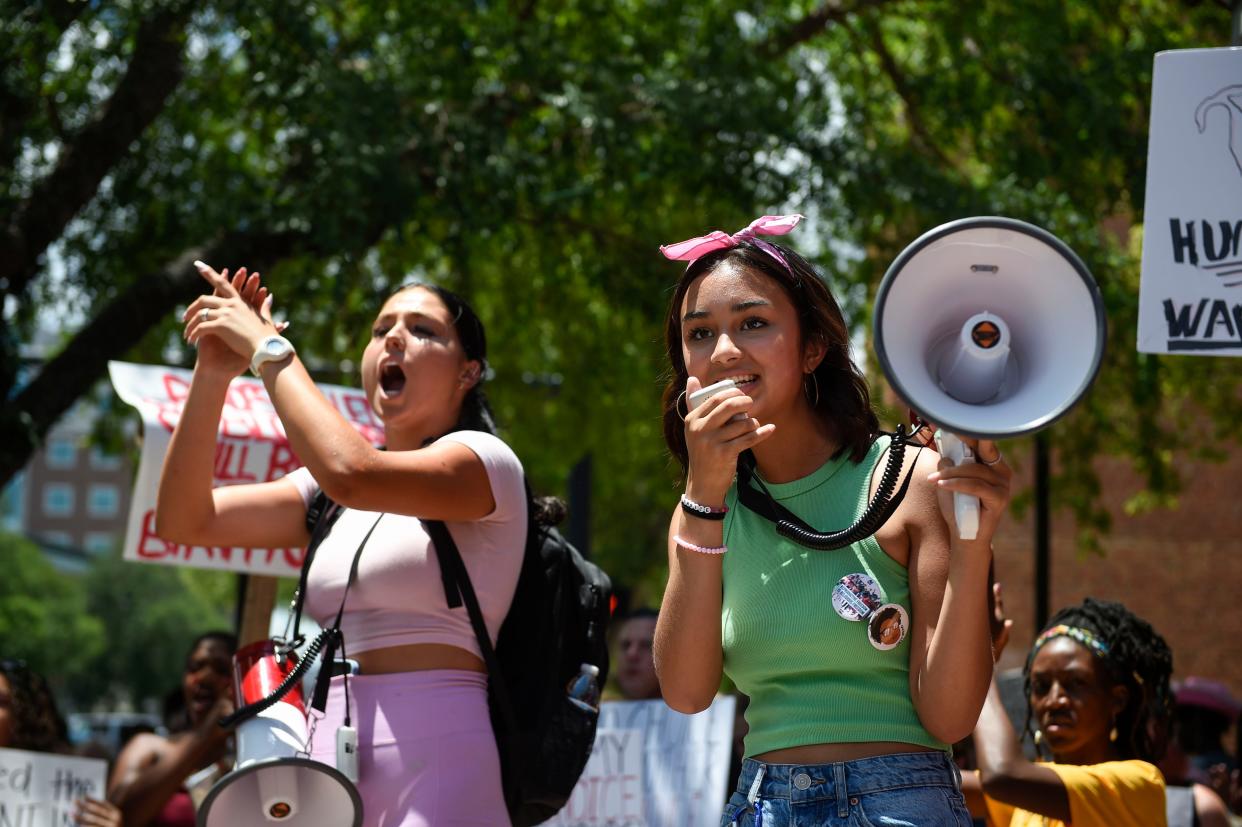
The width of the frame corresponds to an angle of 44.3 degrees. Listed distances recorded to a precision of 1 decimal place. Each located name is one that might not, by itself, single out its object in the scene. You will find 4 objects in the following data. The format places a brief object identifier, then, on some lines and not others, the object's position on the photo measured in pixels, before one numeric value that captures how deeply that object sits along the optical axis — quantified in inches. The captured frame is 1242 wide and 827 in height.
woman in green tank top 91.4
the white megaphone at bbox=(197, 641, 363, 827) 110.7
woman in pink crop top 116.3
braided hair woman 138.6
